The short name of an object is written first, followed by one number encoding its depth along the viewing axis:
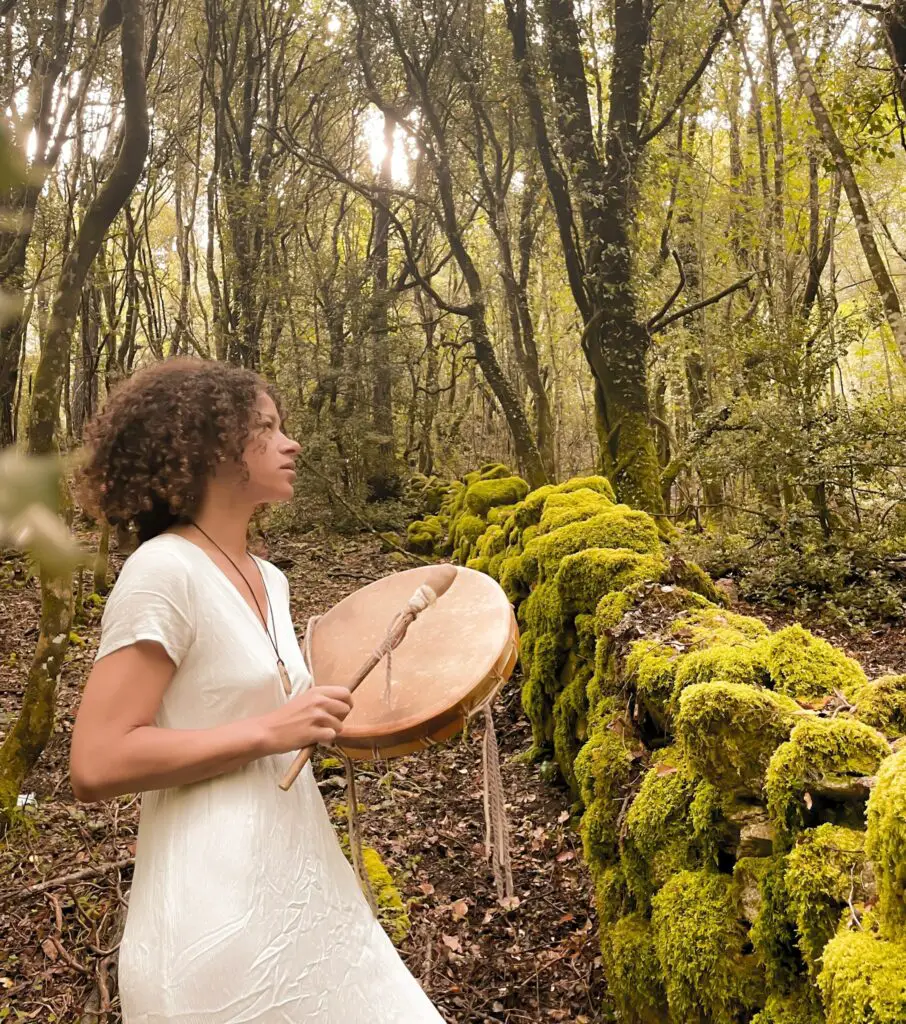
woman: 1.25
